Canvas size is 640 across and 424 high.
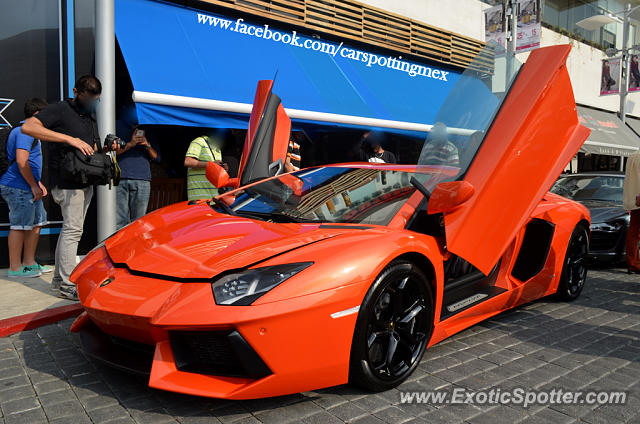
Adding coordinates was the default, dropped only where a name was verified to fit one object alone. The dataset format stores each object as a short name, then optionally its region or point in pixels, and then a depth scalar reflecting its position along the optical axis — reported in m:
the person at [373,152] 7.05
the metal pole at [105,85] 4.64
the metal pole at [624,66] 18.03
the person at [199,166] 5.56
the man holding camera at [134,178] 5.43
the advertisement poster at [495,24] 10.80
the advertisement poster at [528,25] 10.54
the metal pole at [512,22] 10.67
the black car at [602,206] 6.09
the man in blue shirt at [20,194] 4.80
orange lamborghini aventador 2.09
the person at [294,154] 6.70
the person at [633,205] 5.02
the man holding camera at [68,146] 3.96
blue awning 5.77
